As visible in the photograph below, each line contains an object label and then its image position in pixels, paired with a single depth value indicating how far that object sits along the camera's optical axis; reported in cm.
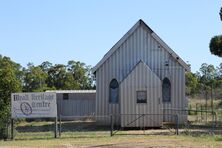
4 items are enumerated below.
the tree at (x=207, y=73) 8870
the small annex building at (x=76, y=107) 4728
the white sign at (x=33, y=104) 3052
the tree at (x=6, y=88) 3187
